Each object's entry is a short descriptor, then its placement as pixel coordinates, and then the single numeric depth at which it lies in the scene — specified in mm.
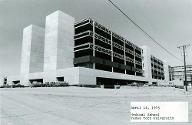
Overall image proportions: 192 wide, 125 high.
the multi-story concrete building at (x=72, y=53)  45581
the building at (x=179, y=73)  138375
